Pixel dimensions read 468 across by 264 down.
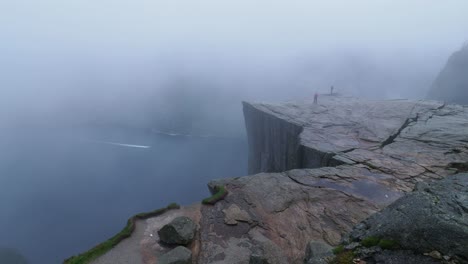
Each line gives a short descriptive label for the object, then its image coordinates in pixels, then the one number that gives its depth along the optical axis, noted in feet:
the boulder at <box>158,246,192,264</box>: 20.80
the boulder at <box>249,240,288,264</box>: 19.63
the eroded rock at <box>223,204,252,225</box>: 27.34
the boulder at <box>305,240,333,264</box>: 18.29
